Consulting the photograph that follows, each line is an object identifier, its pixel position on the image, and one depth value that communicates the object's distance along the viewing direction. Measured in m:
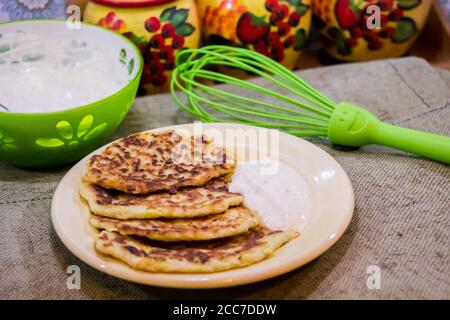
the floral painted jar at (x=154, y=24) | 1.12
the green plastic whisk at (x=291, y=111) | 0.90
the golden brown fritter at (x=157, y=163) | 0.76
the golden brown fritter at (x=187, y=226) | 0.66
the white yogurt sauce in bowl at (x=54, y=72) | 0.95
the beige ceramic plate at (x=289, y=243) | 0.63
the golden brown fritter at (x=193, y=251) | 0.63
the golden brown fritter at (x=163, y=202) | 0.69
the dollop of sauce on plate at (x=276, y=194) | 0.75
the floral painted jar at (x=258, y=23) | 1.18
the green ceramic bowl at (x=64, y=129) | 0.85
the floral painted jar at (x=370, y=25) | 1.22
